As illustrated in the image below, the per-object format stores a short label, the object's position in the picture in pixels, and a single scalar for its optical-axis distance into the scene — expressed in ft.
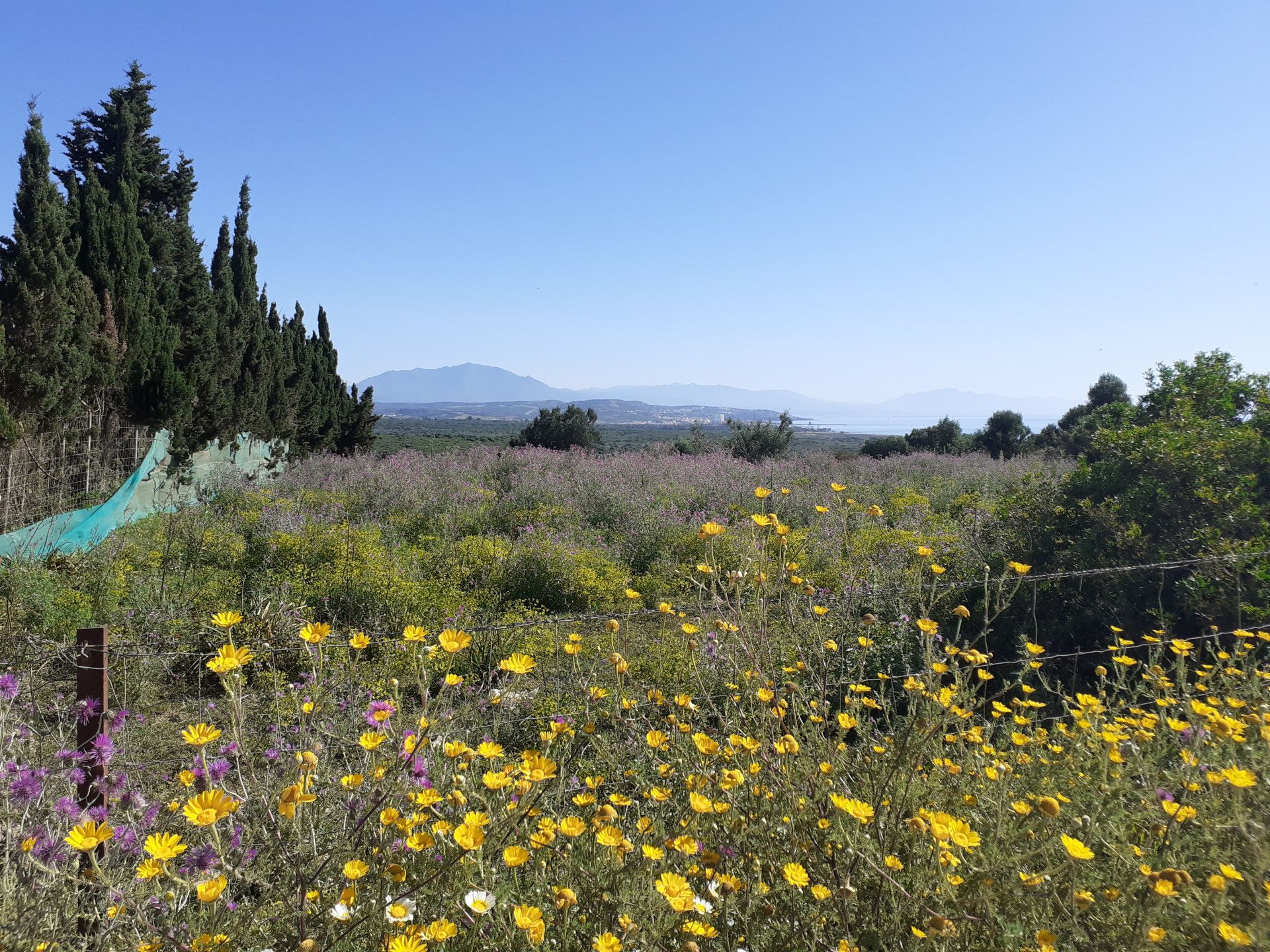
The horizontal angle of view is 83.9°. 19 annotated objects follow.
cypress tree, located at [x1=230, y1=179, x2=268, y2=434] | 50.03
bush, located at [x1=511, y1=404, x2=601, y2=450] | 82.07
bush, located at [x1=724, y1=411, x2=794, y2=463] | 62.08
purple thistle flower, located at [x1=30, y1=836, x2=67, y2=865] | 5.65
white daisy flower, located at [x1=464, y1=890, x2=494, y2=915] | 4.01
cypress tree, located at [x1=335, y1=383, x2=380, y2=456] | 69.97
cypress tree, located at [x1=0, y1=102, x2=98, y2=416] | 29.73
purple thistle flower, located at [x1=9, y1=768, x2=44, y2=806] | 6.17
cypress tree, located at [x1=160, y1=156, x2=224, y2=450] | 42.96
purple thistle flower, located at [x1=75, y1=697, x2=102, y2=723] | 6.85
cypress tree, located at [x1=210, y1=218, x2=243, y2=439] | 45.34
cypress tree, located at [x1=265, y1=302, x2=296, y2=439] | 55.67
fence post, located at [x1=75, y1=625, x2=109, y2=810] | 6.87
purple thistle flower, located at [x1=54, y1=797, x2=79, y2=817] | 5.65
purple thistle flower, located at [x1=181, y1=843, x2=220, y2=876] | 5.80
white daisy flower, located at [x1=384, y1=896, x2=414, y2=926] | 4.09
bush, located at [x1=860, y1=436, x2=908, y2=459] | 83.25
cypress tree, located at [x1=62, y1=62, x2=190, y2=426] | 36.27
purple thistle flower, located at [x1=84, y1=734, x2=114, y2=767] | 6.33
